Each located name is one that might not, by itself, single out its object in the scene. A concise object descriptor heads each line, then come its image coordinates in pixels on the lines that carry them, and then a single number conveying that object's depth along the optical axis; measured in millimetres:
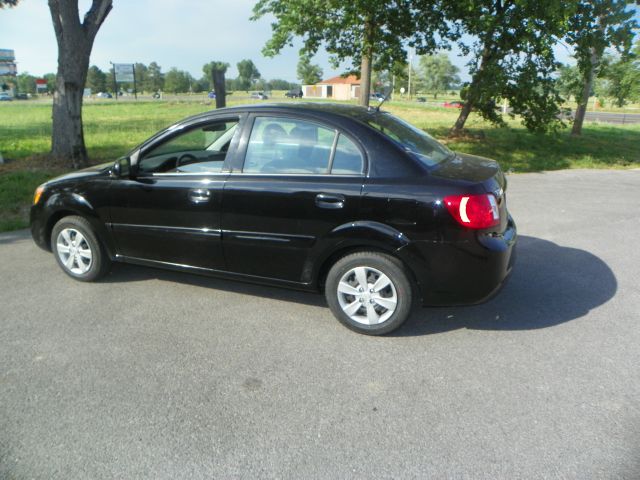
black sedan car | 3549
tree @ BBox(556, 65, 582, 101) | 14747
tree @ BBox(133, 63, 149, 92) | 138250
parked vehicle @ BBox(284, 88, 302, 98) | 89406
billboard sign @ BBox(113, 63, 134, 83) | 107562
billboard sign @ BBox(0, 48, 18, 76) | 89688
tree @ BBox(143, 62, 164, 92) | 135500
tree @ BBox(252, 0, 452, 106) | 13547
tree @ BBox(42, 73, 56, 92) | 136875
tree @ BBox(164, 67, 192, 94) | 129250
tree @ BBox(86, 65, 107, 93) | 123375
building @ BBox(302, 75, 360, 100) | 101625
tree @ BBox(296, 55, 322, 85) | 95094
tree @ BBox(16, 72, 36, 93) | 145375
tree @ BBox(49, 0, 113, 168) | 10117
